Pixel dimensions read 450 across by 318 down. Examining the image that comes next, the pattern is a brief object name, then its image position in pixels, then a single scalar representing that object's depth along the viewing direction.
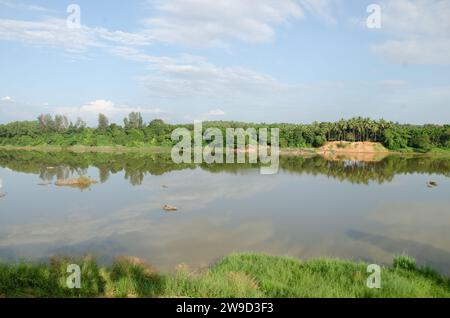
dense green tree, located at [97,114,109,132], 88.31
